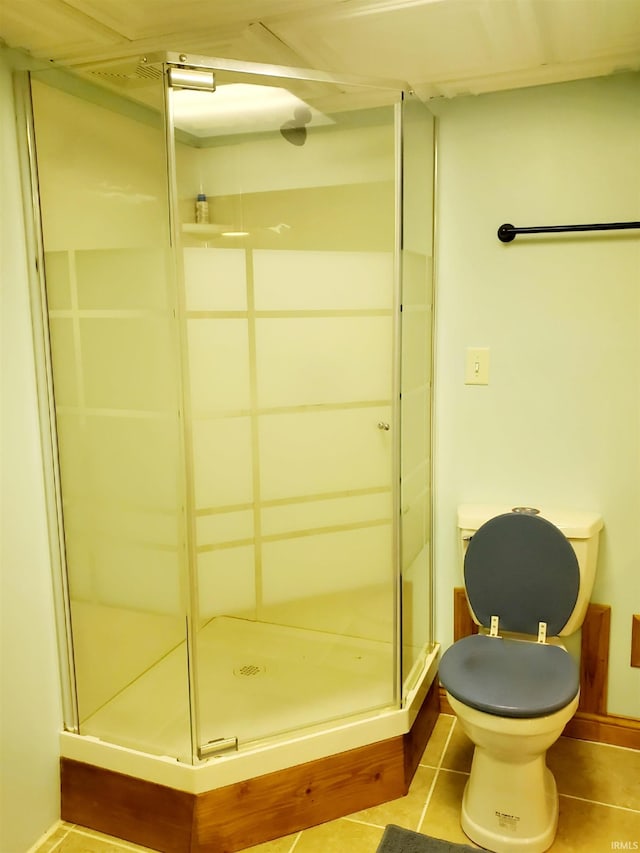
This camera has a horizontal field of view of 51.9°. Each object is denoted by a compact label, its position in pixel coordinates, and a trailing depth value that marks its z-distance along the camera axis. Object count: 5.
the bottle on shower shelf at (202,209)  1.93
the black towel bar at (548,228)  1.98
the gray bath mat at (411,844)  1.75
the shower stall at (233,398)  1.77
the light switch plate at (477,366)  2.20
